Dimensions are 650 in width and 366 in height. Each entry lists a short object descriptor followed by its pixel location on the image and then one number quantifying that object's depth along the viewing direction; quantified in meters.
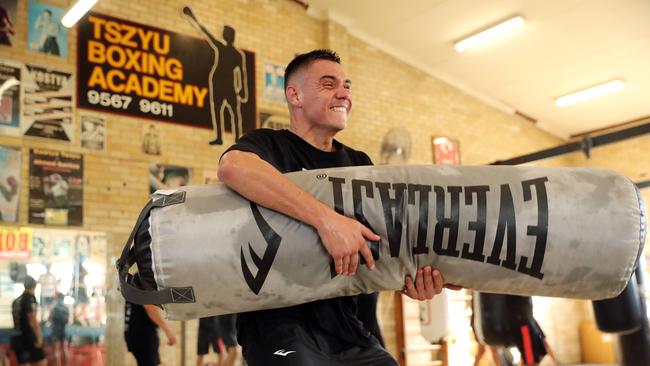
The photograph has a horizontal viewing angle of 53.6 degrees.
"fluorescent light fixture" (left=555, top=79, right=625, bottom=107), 10.02
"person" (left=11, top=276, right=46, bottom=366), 5.96
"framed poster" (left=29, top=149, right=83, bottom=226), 6.33
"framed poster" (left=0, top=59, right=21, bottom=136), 6.29
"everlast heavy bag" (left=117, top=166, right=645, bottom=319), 1.72
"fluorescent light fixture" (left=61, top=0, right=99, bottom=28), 6.30
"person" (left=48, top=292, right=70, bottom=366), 6.11
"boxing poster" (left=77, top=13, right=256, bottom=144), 6.89
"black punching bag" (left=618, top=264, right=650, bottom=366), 4.93
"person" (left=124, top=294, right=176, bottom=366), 6.43
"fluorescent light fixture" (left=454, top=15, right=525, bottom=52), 8.42
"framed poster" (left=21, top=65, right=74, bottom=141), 6.43
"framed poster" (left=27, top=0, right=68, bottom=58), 6.60
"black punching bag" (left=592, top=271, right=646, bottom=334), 4.84
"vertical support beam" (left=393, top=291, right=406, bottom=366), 8.55
